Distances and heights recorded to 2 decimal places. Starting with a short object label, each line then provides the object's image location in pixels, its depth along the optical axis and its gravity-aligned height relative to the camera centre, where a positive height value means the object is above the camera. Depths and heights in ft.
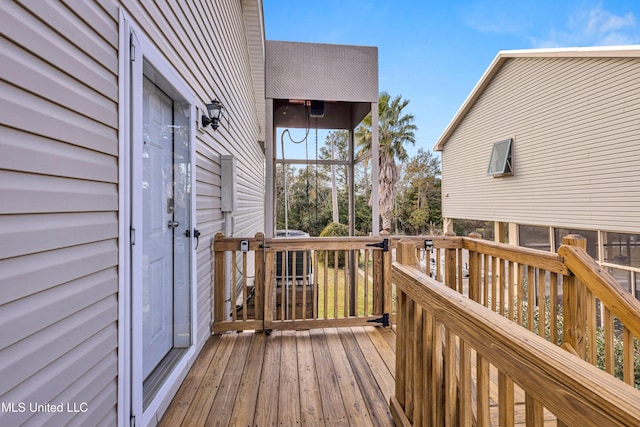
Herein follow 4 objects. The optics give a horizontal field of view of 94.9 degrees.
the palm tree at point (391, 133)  48.88 +13.84
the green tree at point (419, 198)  68.90 +4.07
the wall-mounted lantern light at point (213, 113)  9.13 +3.26
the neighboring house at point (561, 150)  19.12 +5.23
